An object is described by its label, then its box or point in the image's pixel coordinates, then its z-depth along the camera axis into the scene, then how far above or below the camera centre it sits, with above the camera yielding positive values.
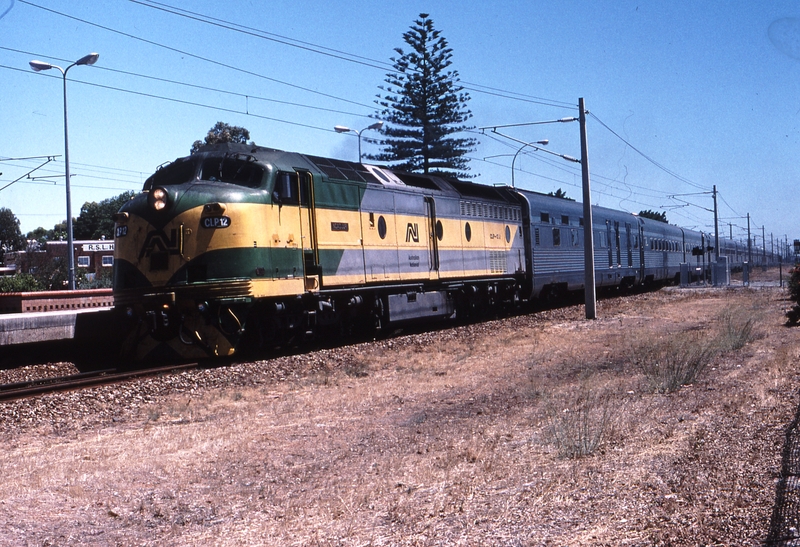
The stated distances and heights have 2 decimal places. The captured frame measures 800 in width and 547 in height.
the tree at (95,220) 101.94 +9.37
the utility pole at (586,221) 25.48 +1.76
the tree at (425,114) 58.69 +12.58
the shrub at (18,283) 33.75 +0.43
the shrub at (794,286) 17.12 -0.48
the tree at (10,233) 94.25 +7.57
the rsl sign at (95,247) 73.56 +4.14
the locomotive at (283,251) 14.51 +0.71
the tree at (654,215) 130.57 +9.60
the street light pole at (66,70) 24.75 +7.36
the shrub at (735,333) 15.03 -1.37
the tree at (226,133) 60.50 +12.03
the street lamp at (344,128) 37.28 +7.44
